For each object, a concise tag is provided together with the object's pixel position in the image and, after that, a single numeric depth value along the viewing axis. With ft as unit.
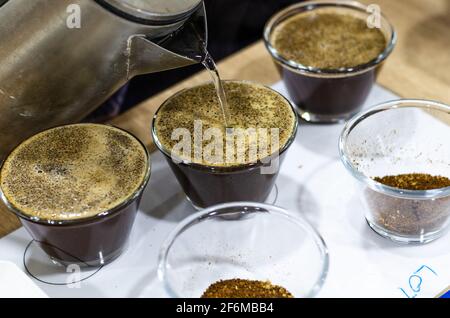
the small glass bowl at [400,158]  3.01
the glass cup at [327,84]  3.59
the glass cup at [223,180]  2.99
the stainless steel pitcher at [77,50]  2.86
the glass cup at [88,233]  2.82
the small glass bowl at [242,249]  2.85
